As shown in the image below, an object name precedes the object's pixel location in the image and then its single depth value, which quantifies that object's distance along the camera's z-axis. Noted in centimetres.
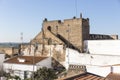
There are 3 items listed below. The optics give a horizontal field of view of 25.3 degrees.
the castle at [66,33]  2778
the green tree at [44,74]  2181
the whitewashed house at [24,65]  2643
